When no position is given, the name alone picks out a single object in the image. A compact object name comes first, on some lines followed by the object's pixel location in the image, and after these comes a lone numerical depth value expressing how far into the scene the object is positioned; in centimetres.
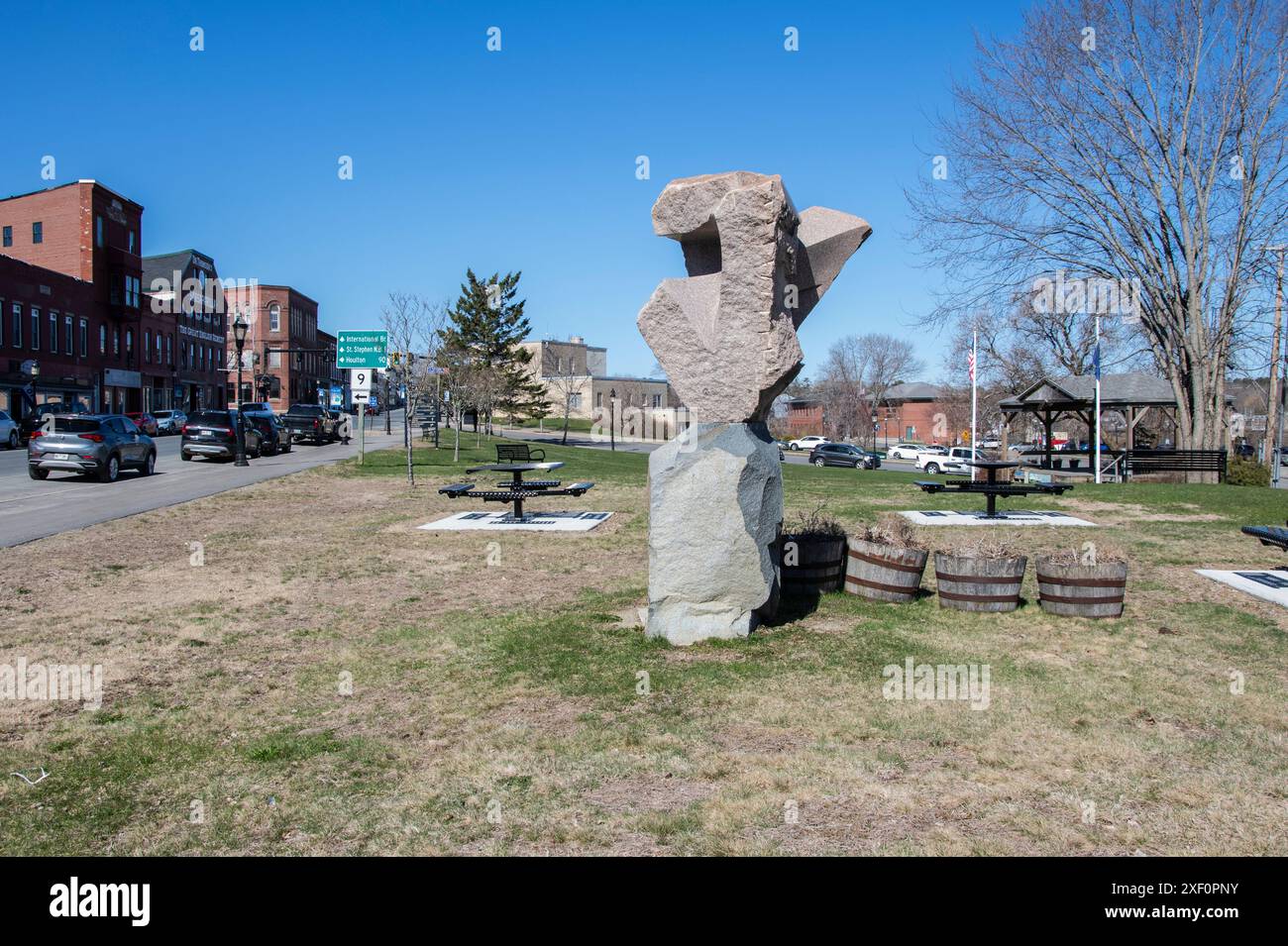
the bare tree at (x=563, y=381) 7925
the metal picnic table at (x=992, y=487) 1417
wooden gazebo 2572
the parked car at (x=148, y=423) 4636
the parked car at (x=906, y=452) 6369
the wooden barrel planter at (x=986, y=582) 809
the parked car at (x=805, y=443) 7281
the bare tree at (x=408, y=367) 2624
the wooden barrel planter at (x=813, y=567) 832
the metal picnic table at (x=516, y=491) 1432
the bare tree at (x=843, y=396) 8544
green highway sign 2502
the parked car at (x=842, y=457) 4947
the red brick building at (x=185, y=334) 6297
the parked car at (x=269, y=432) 3484
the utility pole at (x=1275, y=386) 2464
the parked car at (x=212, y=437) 2997
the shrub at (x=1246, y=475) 2502
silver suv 2167
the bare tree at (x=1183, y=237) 2425
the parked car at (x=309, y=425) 4384
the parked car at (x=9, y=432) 3462
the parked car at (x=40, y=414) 3753
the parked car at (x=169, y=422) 5090
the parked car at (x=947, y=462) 4975
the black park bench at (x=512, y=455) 1650
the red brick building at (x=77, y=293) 4738
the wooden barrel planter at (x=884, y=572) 830
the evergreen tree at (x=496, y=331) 7025
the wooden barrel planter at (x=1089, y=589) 793
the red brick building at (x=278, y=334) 8825
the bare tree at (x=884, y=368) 8950
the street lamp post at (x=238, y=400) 2842
